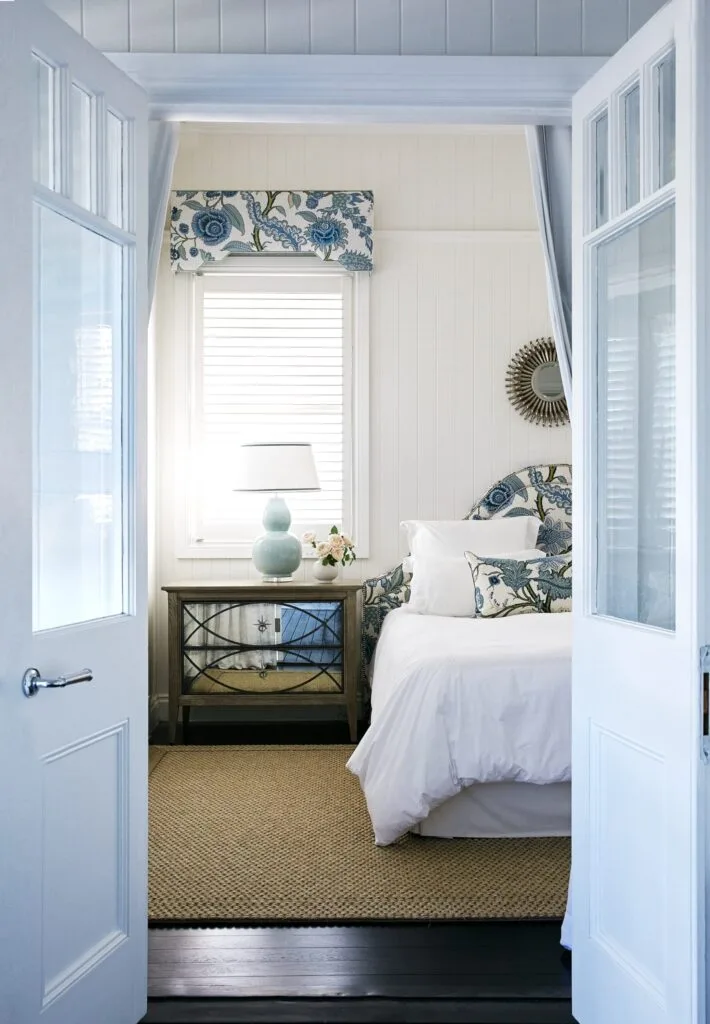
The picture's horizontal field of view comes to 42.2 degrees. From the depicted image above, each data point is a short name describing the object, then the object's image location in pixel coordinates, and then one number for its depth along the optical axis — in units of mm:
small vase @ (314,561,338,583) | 5062
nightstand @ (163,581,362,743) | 4879
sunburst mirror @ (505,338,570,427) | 5328
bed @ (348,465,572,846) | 3229
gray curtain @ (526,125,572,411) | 2590
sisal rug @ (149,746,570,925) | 2795
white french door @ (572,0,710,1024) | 1759
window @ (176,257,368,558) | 5316
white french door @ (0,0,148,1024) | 1792
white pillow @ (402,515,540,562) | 4973
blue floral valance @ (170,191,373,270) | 5199
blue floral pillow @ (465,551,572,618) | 4469
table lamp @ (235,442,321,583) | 4906
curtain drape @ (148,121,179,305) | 2527
